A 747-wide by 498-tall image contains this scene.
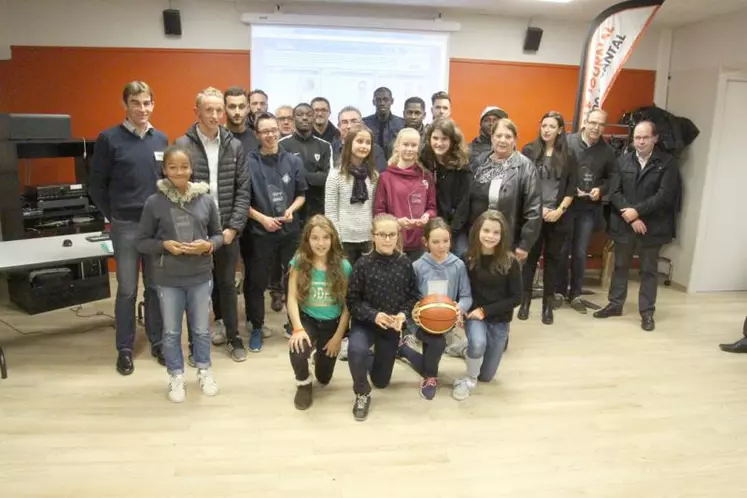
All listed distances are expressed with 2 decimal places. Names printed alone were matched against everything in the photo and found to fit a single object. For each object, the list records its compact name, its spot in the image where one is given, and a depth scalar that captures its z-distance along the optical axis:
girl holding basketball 3.17
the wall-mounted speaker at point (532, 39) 5.77
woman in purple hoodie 3.46
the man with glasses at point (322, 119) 4.73
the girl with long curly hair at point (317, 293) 3.03
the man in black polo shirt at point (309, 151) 4.19
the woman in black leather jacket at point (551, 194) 4.29
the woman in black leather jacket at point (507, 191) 3.67
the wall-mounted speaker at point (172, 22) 5.20
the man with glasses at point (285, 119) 4.50
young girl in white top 3.52
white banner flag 4.67
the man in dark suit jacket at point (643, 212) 4.49
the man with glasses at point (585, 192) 4.71
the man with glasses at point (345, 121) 4.23
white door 5.43
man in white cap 4.38
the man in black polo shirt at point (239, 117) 3.53
